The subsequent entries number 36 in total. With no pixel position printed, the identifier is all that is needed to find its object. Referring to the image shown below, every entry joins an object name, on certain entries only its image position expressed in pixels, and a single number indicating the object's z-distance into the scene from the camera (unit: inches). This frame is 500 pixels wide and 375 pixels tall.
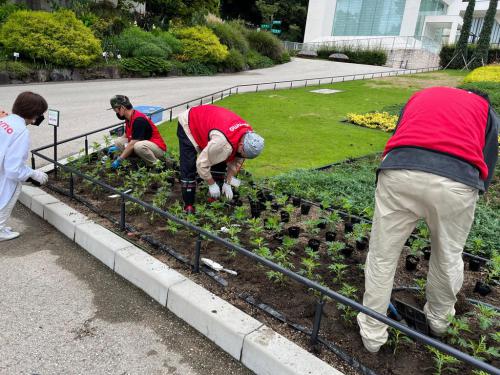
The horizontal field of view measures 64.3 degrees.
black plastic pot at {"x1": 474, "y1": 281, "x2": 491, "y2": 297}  128.1
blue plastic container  325.1
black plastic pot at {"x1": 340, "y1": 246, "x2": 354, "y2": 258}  144.0
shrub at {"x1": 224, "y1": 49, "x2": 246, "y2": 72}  954.7
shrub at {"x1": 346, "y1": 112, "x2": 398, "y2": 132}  423.3
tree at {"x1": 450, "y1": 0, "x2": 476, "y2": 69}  1211.9
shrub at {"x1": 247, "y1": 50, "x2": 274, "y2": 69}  1076.1
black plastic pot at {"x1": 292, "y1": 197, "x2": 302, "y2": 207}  191.3
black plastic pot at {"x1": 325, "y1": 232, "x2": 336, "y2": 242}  155.5
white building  1617.9
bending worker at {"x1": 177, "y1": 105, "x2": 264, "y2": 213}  158.6
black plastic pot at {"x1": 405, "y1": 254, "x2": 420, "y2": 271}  139.8
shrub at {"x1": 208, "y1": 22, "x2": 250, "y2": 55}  1006.4
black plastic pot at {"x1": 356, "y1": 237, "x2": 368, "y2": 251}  150.8
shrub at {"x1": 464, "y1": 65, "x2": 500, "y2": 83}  737.6
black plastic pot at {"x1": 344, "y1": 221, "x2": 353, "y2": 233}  164.4
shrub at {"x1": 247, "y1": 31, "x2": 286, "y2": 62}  1215.6
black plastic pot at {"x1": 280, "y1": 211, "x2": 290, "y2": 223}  170.2
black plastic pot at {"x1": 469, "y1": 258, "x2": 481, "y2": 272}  143.3
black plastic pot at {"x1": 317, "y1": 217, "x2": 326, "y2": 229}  169.0
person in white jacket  148.9
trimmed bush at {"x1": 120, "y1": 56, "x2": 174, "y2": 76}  727.7
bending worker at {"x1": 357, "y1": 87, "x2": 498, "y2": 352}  89.1
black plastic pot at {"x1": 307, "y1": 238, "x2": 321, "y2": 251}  145.5
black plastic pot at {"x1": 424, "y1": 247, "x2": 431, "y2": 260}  150.5
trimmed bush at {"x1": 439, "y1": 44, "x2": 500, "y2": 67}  1275.8
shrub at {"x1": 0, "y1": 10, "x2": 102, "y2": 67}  601.0
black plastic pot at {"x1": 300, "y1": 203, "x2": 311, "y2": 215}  181.1
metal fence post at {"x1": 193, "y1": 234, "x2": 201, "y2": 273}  125.0
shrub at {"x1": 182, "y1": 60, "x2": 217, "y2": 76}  850.8
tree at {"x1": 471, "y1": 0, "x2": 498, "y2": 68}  1156.5
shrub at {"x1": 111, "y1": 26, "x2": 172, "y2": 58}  763.4
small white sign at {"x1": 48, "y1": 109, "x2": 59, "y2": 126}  195.0
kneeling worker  211.9
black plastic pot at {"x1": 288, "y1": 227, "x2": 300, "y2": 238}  154.6
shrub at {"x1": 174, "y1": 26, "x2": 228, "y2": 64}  870.4
